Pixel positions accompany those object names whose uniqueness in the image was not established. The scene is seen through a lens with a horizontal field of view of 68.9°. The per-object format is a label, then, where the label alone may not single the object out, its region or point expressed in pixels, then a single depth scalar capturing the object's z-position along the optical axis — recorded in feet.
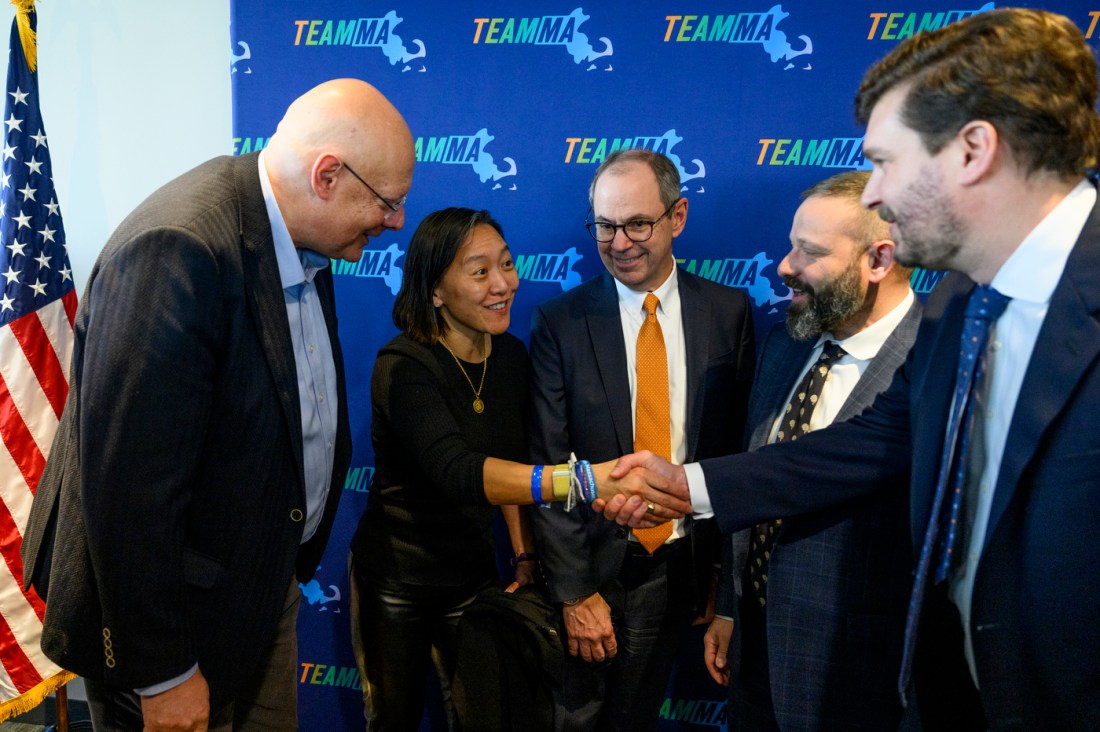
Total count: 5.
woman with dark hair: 7.82
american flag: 9.43
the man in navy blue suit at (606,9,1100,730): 4.29
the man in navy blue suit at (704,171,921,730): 6.51
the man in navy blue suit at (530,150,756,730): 8.41
